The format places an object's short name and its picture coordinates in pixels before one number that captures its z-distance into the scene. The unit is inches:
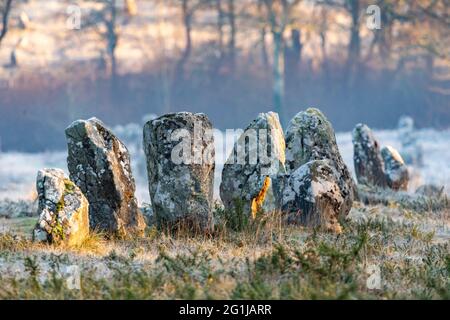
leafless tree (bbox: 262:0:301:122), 1704.0
